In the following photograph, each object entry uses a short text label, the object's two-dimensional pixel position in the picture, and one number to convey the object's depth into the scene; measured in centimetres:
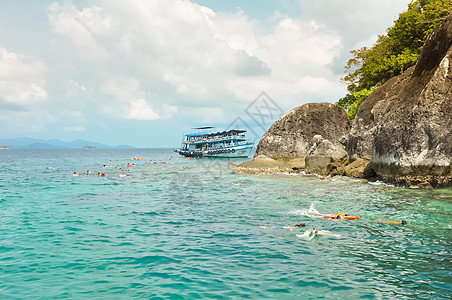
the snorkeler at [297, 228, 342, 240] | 1020
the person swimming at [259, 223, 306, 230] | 1136
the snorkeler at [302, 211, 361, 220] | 1281
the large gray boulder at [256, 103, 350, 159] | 4262
